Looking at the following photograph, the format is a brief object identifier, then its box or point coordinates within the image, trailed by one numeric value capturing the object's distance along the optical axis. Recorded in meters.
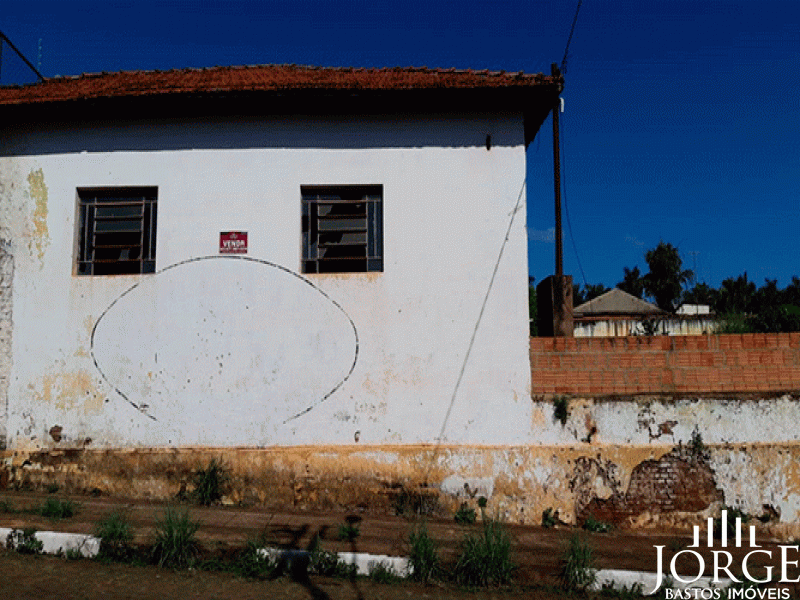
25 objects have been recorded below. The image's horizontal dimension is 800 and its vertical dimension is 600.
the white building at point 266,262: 6.79
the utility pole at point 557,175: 7.11
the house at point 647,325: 14.61
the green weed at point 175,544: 5.02
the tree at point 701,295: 40.38
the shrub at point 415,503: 6.52
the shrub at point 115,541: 5.14
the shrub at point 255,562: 4.92
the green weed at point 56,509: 5.82
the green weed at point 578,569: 4.88
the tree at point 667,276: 38.03
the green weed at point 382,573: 4.91
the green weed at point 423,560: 4.92
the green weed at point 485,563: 4.91
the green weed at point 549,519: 6.42
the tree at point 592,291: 52.41
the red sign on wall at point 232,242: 7.00
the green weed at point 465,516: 6.37
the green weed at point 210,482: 6.60
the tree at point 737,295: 34.09
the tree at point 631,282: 46.44
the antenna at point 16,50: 8.73
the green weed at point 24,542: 5.18
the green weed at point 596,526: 6.29
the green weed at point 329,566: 4.95
